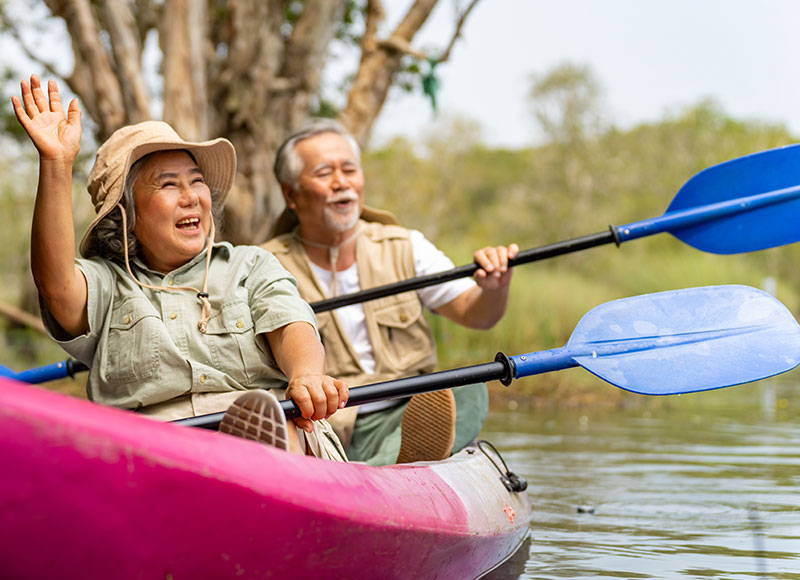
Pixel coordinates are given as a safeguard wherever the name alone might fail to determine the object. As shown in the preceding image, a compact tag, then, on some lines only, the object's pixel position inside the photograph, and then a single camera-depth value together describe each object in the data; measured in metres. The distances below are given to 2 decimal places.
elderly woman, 2.36
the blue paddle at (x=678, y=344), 2.90
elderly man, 3.64
